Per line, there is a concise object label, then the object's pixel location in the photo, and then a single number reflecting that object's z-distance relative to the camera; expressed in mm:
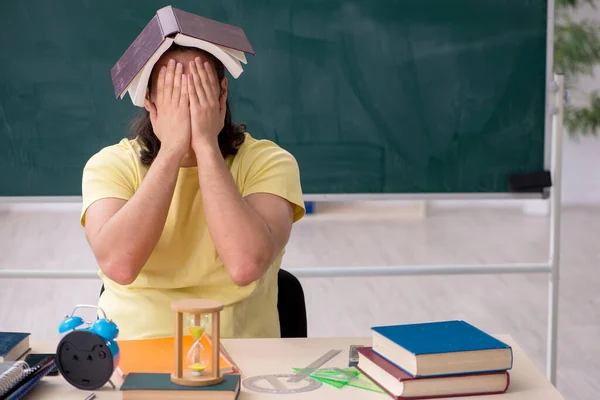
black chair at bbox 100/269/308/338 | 3148
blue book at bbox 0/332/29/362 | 2520
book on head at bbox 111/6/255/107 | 2863
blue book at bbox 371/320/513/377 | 2408
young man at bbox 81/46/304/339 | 2847
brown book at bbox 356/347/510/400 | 2410
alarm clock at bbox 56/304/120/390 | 2423
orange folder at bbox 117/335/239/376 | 2476
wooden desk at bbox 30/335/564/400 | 2429
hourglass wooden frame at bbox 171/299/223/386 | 2315
